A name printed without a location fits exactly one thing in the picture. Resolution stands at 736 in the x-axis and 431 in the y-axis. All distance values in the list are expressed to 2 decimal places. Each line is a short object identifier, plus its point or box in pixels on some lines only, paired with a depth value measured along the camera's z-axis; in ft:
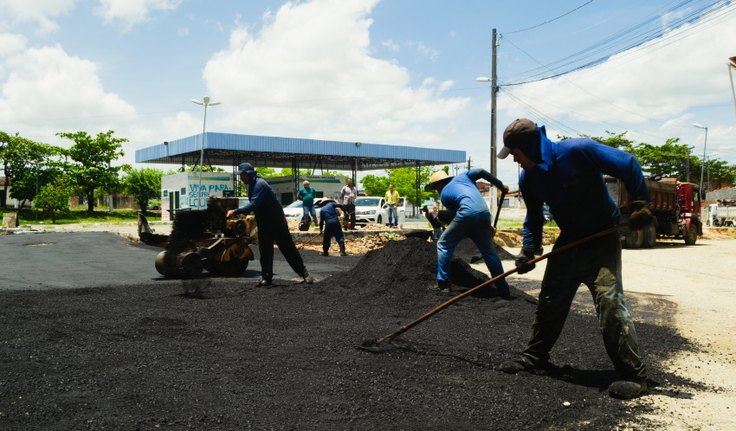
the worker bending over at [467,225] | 22.36
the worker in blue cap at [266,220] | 26.89
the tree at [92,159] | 153.79
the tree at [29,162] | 151.64
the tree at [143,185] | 220.43
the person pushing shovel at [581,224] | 11.55
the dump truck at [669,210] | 57.98
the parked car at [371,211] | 75.36
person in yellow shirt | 68.13
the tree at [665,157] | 177.17
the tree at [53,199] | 121.90
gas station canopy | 118.11
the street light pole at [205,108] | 111.34
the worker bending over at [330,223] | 44.56
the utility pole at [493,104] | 74.49
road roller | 29.94
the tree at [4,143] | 152.25
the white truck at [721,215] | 119.34
